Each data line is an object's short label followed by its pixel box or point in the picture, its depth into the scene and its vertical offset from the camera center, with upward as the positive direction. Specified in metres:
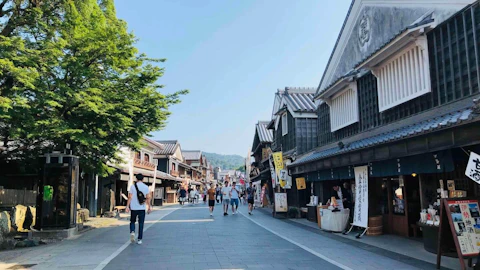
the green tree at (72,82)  10.47 +3.25
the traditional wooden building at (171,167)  41.82 +1.85
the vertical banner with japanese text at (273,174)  20.97 +0.22
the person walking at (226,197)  21.16 -1.13
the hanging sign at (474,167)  6.31 +0.15
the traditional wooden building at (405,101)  7.98 +2.30
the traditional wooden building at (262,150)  31.56 +3.46
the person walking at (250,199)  22.02 -1.32
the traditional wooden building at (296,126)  21.53 +3.35
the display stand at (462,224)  6.67 -0.96
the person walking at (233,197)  21.77 -1.13
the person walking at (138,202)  10.62 -0.68
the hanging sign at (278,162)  20.14 +0.93
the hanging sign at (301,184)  18.36 -0.33
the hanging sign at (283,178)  19.55 +0.00
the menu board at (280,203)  19.38 -1.38
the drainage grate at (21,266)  7.66 -1.87
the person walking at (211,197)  20.67 -1.08
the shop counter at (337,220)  12.85 -1.57
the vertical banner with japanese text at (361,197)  11.52 -0.68
